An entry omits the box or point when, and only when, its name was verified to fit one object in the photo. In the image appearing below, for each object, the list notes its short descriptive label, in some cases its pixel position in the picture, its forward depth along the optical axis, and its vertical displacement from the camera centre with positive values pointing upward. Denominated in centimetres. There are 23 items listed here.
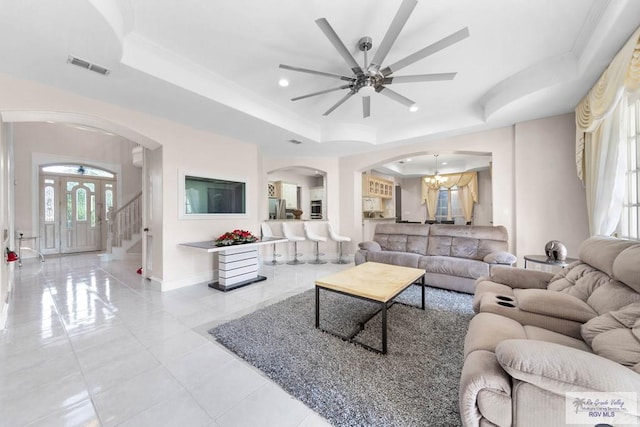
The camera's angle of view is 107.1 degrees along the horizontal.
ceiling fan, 174 +135
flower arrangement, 363 -39
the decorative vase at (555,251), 278 -49
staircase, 602 -37
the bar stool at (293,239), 534 -56
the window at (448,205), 852 +24
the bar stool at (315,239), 544 -59
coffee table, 198 -68
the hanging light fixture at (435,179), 825 +116
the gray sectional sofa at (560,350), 85 -63
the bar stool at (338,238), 557 -61
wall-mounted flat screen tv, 389 +33
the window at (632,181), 233 +30
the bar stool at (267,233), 533 -43
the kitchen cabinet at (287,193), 793 +73
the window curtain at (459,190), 800 +76
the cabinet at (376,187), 698 +82
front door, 648 +4
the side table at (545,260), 269 -60
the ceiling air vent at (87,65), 221 +147
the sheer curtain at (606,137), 198 +83
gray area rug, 139 -114
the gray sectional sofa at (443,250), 332 -64
